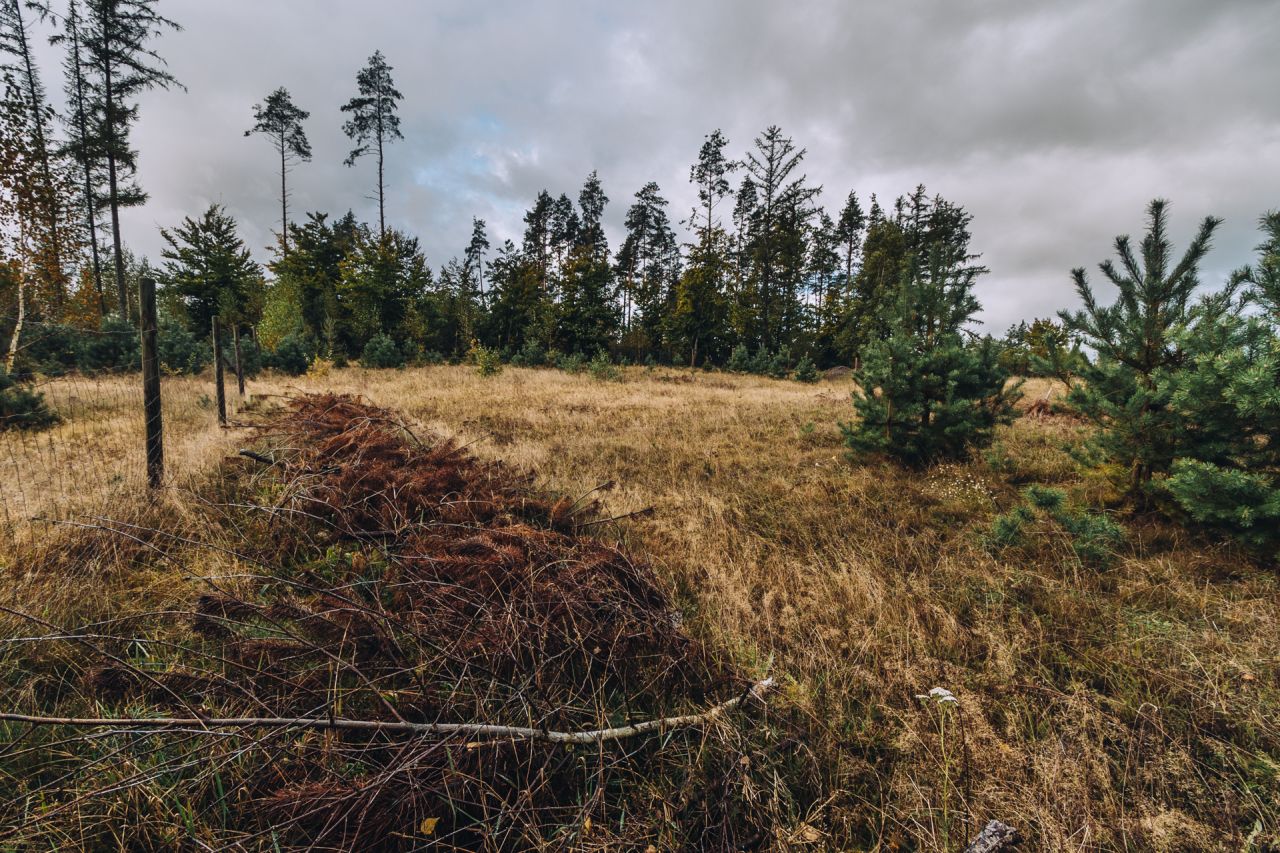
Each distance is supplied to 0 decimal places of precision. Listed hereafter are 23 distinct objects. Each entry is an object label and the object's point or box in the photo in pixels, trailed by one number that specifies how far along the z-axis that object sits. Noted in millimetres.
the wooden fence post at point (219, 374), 7694
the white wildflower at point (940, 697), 1988
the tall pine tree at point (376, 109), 27781
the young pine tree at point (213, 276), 21516
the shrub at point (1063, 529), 3318
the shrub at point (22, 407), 6648
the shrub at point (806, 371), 22484
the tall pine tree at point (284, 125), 28578
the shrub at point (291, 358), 17828
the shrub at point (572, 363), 21719
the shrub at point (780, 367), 24406
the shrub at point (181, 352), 14906
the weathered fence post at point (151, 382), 4000
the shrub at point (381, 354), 20562
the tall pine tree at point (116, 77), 18125
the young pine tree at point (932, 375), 5914
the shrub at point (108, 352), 13094
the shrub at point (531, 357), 23609
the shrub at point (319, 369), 15672
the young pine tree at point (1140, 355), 3912
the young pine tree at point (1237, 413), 2939
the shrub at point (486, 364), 18453
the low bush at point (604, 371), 19391
